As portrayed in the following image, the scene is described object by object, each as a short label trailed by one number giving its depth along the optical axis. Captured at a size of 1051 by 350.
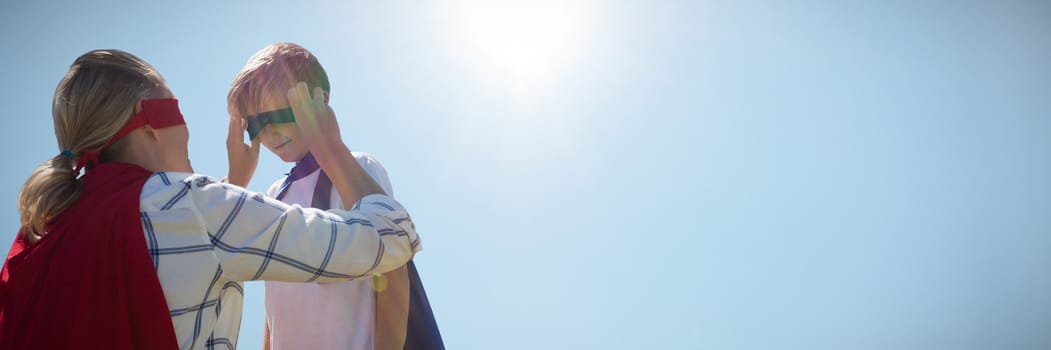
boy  2.77
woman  1.89
